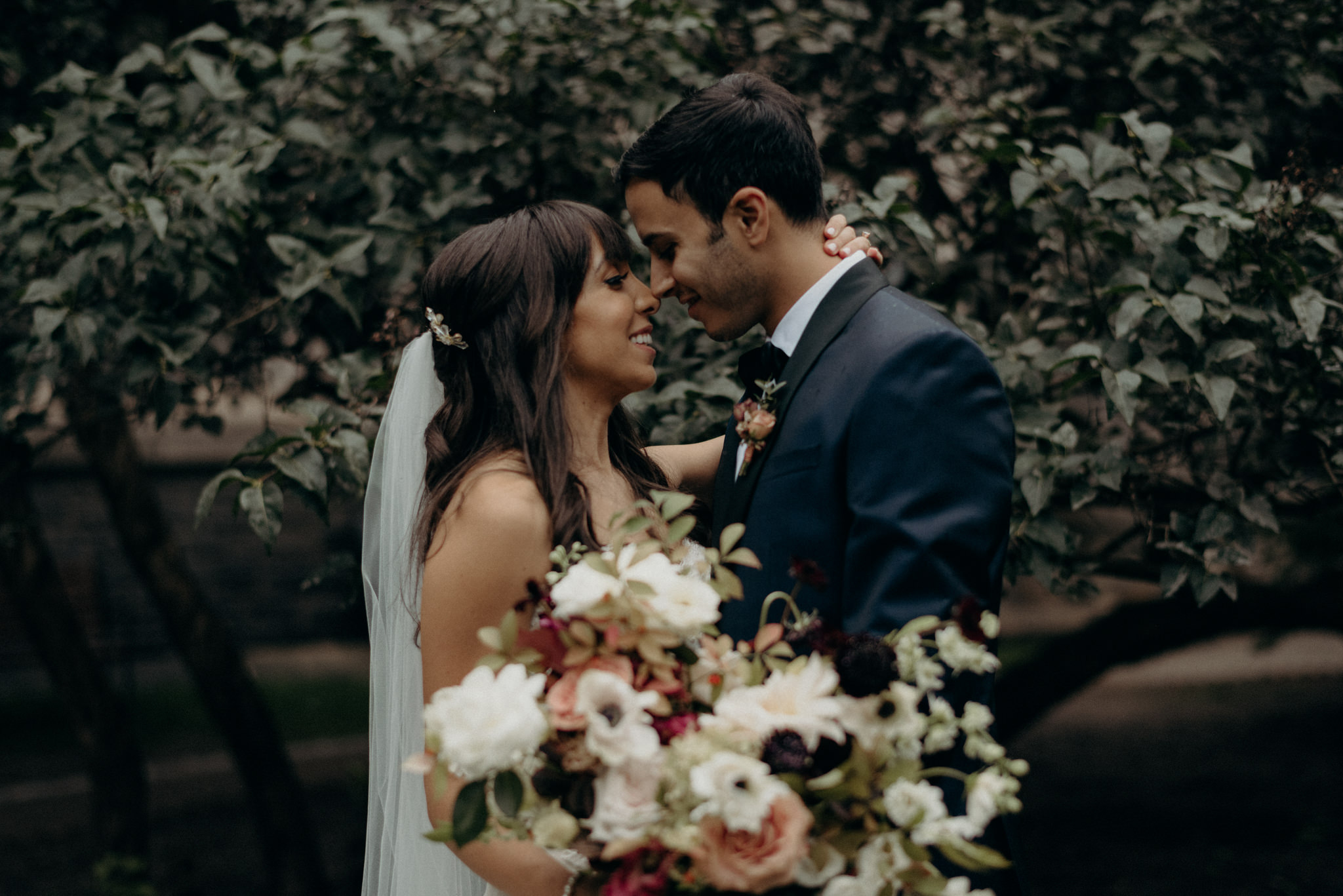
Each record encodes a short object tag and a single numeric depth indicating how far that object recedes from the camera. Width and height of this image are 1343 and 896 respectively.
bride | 2.17
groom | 1.74
